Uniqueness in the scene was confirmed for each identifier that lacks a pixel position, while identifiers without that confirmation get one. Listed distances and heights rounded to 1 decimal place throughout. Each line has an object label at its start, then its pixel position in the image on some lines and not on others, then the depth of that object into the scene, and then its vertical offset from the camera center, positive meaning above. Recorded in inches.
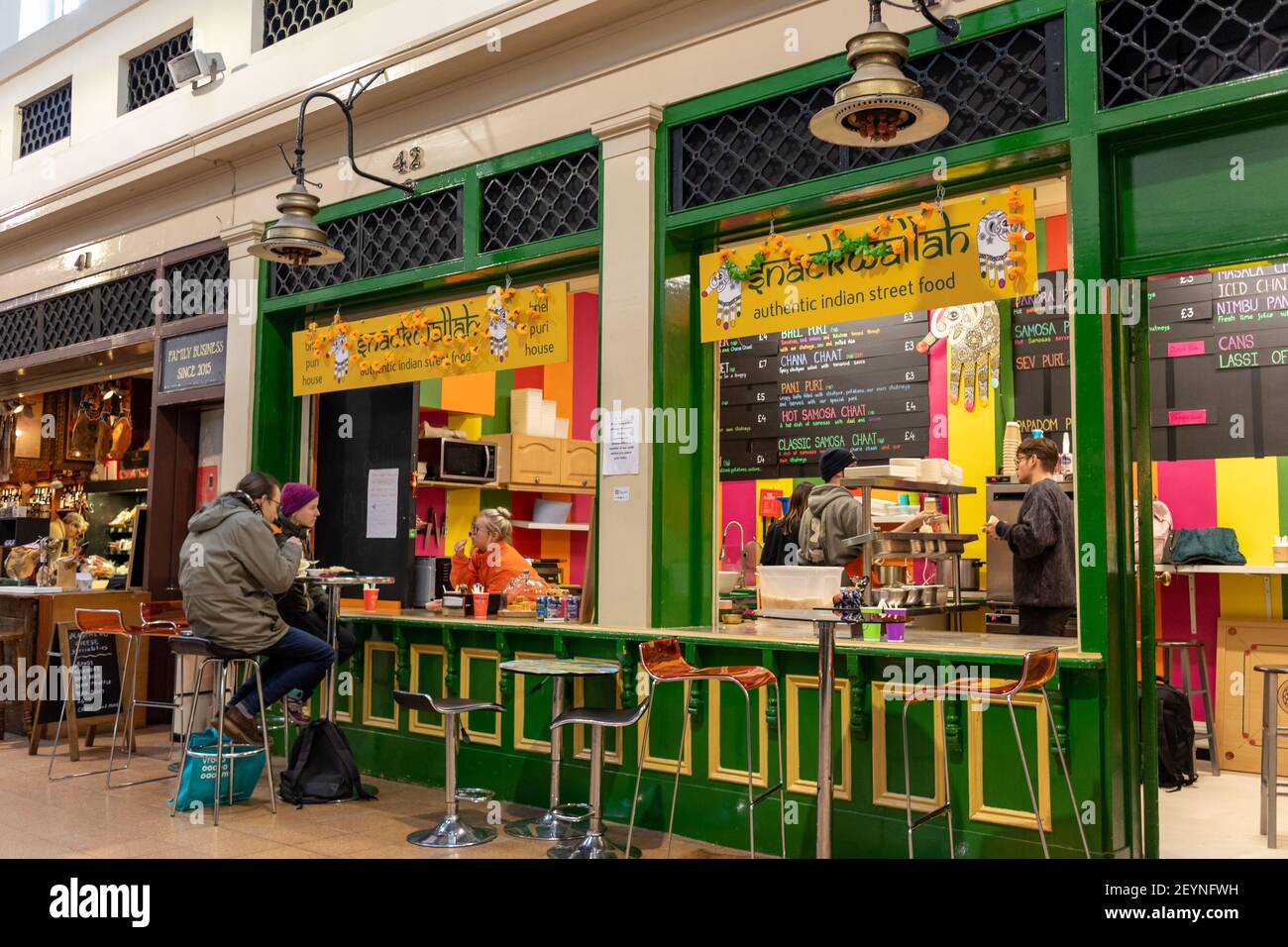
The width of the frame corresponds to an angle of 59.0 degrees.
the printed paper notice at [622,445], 217.5 +20.8
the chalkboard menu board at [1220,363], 281.6 +48.4
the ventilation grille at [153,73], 339.9 +146.9
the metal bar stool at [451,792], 193.8 -41.8
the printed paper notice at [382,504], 288.4 +12.2
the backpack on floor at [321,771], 231.0 -44.7
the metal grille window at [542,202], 233.3 +74.2
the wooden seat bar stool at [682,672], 171.6 -18.1
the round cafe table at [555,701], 189.5 -26.0
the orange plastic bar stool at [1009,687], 149.5 -18.1
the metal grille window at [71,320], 358.3 +74.3
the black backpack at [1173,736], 246.2 -39.5
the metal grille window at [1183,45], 158.7 +73.5
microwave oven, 333.7 +27.4
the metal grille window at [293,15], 291.0 +139.8
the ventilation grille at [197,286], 313.9 +75.0
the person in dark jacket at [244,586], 218.5 -6.7
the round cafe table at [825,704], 156.2 -21.0
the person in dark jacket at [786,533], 271.1 +4.9
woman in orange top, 276.1 -1.3
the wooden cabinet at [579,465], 391.2 +30.8
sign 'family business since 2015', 312.3 +53.8
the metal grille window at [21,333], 380.8 +74.1
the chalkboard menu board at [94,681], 297.1 -34.0
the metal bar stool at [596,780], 181.3 -37.6
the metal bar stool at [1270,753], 197.6 -35.2
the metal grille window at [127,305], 338.6 +74.5
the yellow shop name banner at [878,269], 180.4 +48.5
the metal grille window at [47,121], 380.5 +146.7
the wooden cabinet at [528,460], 361.1 +30.3
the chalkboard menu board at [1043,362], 302.0 +51.7
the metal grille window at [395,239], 259.0 +73.9
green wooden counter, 166.9 -30.7
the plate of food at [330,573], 231.6 -4.2
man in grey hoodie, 251.8 +7.6
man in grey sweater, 224.2 +1.4
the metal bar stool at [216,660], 218.7 -21.5
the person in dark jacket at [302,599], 245.3 -10.1
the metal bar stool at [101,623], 259.0 -16.4
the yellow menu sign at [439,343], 240.2 +48.3
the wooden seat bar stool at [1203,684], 264.4 -31.0
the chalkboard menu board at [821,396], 315.0 +45.1
